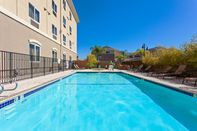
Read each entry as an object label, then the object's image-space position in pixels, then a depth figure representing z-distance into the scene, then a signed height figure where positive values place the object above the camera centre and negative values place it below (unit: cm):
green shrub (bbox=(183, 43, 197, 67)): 641 +86
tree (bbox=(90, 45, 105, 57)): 3847 +644
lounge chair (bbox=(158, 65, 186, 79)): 698 -52
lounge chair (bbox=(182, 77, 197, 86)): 571 -92
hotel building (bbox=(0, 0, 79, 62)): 525 +302
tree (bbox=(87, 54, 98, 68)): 1776 +70
